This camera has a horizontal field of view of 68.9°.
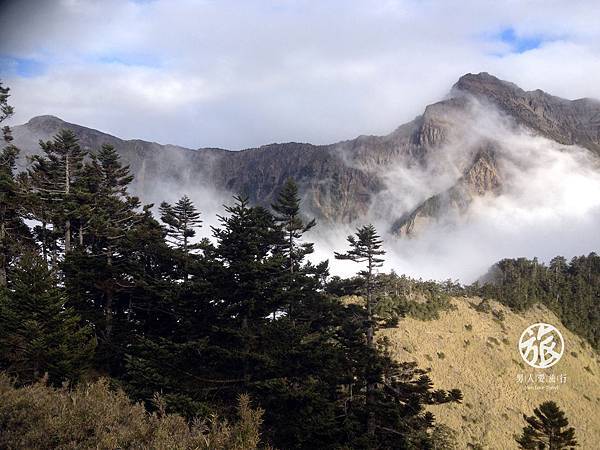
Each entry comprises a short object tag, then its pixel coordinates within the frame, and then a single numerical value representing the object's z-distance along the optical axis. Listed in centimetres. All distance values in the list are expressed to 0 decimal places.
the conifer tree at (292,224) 2293
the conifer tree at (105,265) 2180
